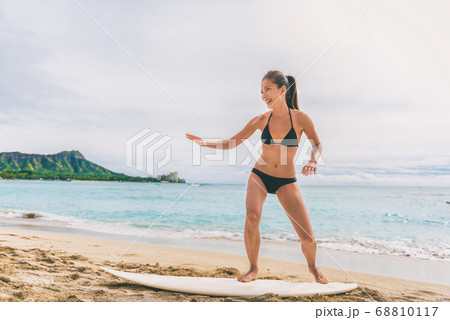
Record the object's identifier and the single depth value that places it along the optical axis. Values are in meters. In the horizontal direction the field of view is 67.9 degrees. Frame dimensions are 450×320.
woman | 3.00
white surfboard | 2.88
